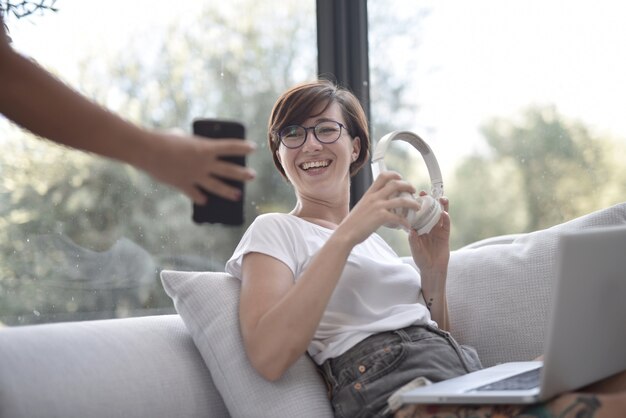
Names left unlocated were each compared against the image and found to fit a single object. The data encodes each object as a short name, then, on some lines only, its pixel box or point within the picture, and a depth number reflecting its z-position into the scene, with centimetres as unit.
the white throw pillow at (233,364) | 146
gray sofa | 134
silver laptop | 113
